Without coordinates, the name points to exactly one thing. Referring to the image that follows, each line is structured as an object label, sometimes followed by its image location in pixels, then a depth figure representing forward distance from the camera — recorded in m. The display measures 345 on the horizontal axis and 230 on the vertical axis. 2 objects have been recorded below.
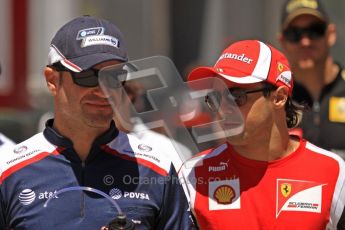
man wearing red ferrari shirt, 7.99
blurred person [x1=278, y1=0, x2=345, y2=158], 11.56
